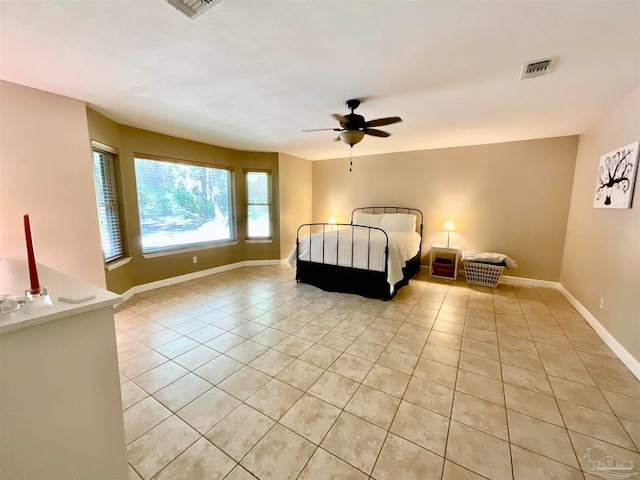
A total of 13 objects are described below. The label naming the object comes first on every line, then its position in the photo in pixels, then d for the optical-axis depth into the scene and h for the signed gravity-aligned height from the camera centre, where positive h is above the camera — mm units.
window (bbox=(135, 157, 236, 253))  4035 +18
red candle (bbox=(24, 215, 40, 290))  1000 -228
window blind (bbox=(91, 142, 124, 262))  3252 +48
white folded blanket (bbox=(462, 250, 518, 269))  4086 -833
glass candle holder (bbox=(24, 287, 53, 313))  935 -365
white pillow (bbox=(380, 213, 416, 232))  4926 -322
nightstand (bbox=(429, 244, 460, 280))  4668 -1054
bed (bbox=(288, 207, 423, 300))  3652 -824
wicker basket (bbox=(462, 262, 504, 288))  4172 -1108
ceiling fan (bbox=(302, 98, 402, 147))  2639 +853
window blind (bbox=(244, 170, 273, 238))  5516 +52
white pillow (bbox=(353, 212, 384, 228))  5314 -273
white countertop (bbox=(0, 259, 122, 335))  841 -378
